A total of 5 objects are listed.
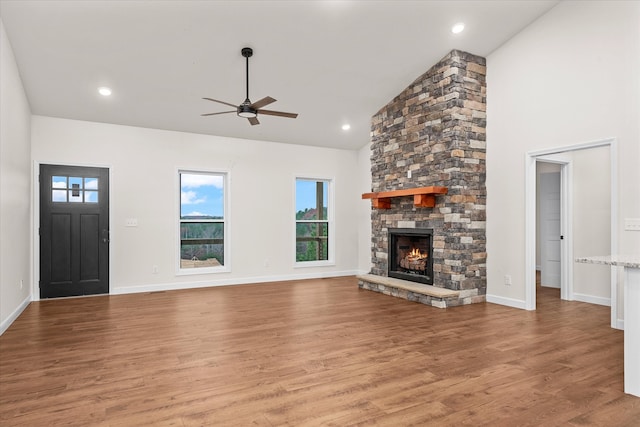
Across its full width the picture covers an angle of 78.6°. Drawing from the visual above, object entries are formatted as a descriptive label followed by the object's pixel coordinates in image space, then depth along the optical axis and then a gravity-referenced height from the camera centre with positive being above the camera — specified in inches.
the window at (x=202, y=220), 277.3 -5.0
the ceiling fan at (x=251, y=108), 168.3 +46.9
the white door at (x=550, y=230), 251.4 -11.4
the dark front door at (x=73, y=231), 233.8 -10.4
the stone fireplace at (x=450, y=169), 210.1 +24.4
